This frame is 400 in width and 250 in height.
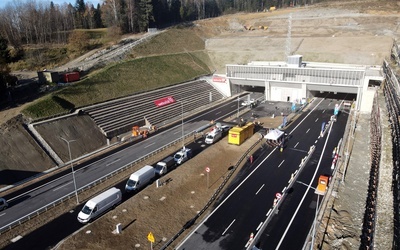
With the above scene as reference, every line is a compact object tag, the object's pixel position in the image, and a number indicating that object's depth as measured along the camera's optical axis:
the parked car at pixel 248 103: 60.33
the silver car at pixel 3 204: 25.97
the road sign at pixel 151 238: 20.05
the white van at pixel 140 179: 28.34
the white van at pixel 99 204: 23.62
